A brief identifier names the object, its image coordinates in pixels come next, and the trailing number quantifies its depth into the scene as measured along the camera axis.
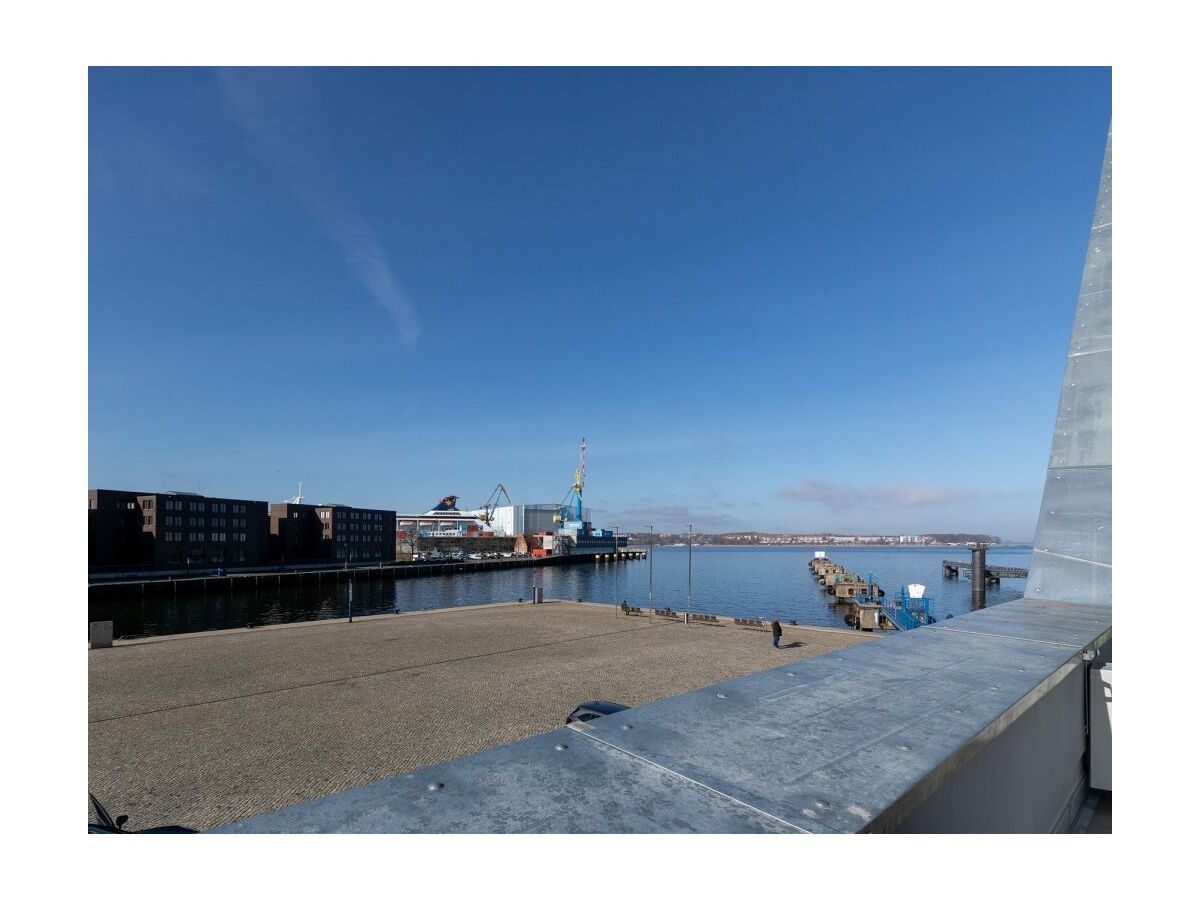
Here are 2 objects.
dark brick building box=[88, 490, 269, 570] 64.44
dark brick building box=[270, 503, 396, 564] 83.69
